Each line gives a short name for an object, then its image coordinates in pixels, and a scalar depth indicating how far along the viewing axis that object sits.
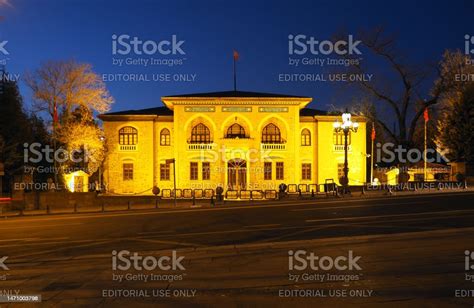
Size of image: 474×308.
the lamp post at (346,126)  33.31
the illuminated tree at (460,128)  41.28
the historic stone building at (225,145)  45.84
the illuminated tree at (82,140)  38.88
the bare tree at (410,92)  43.06
